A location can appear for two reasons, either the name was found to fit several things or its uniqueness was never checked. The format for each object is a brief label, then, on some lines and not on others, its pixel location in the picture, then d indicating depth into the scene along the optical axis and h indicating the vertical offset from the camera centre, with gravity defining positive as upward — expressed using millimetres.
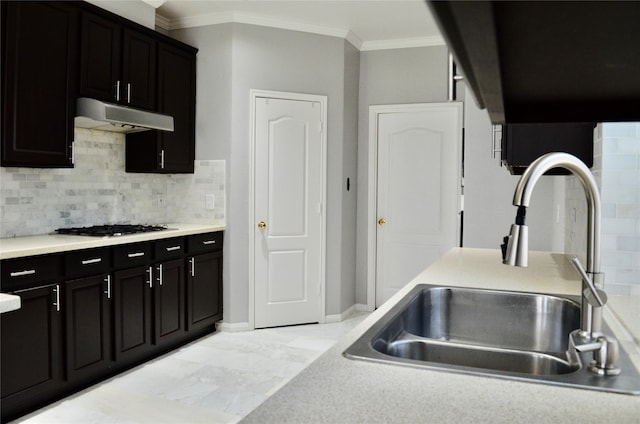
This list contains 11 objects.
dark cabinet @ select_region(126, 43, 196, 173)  4238 +657
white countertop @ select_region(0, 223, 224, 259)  2771 -227
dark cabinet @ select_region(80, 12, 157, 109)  3510 +994
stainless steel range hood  3404 +583
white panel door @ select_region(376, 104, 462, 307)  5109 +174
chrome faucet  960 -83
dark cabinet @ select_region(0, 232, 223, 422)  2773 -682
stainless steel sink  1400 -379
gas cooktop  3516 -179
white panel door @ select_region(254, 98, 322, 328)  4691 -43
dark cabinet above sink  435 +158
